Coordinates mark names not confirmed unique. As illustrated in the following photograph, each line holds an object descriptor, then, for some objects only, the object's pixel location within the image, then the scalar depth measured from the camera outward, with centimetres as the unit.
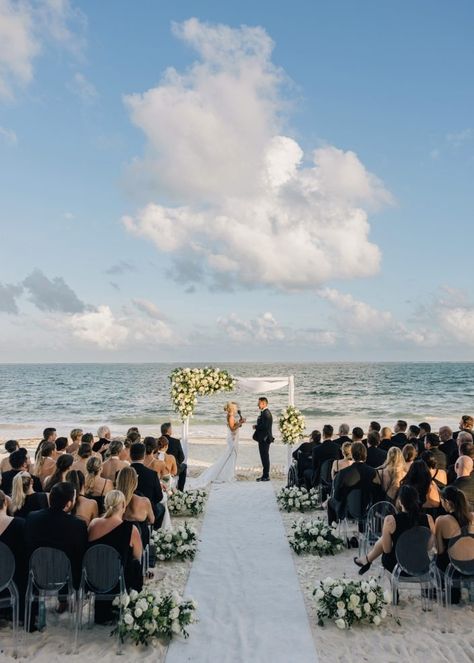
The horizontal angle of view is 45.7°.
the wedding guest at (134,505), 558
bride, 1291
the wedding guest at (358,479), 759
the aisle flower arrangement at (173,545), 722
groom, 1285
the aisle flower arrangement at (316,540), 747
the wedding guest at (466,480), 668
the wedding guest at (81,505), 565
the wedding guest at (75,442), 856
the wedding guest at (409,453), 755
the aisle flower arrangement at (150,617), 481
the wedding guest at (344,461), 838
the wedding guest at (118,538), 507
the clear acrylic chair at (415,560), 530
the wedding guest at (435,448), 868
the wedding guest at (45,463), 736
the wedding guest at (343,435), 994
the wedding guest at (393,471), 703
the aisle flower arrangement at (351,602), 515
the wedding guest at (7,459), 740
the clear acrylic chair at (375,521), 678
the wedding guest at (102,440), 949
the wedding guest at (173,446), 975
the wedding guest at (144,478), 701
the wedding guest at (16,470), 664
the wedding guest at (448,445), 912
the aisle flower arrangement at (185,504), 968
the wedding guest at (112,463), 728
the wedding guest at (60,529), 491
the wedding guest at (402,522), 545
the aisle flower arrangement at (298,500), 990
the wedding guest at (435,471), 694
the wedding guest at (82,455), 734
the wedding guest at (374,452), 861
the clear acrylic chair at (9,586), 462
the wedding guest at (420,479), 592
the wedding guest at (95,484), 641
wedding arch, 1339
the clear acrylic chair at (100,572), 488
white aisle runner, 472
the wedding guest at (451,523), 542
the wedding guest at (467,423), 950
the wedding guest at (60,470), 634
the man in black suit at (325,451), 959
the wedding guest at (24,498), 562
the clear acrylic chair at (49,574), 473
